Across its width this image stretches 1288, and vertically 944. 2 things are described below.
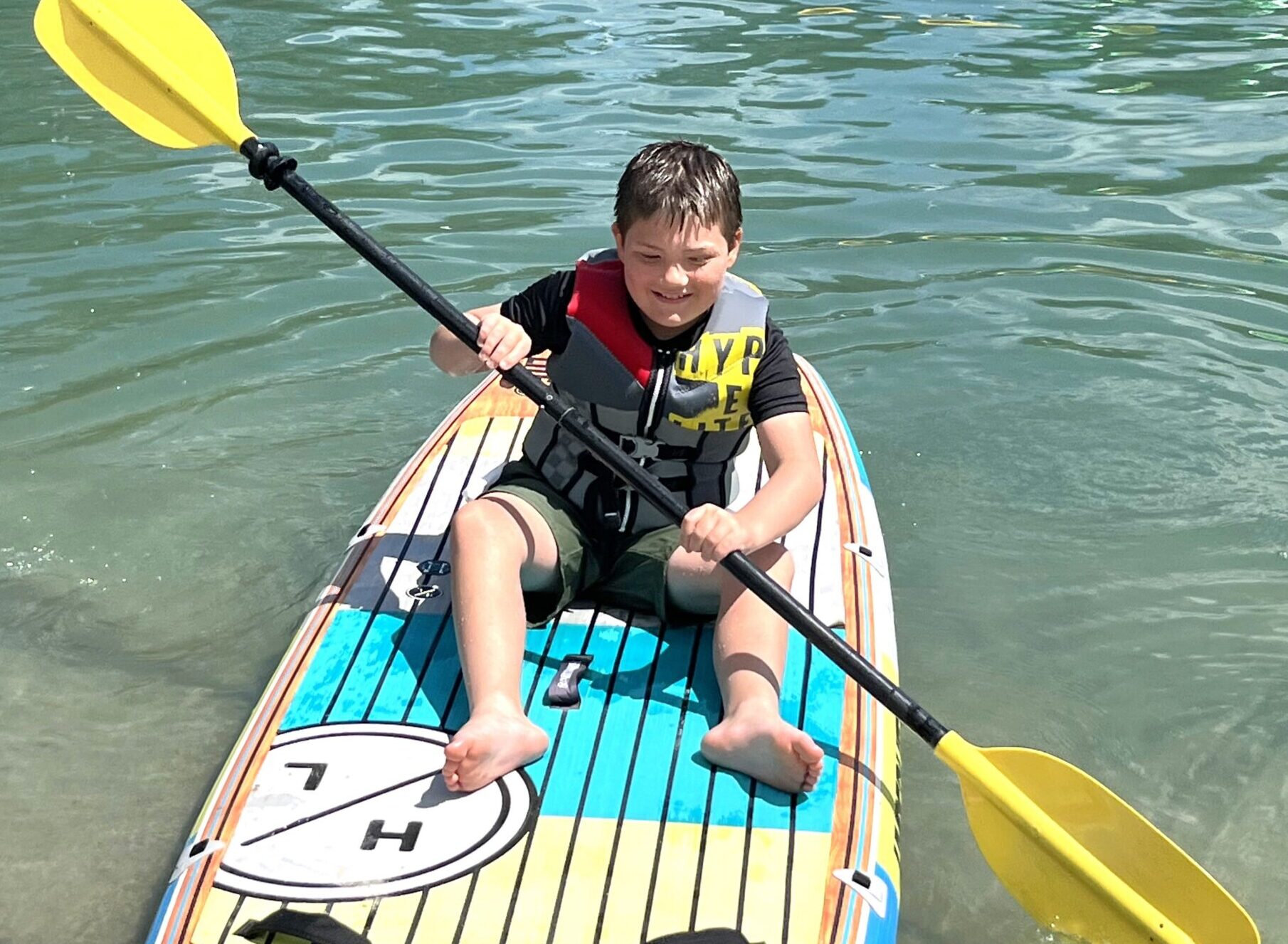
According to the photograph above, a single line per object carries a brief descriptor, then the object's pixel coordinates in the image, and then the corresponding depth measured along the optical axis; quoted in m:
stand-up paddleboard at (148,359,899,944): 2.38
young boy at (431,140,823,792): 2.74
